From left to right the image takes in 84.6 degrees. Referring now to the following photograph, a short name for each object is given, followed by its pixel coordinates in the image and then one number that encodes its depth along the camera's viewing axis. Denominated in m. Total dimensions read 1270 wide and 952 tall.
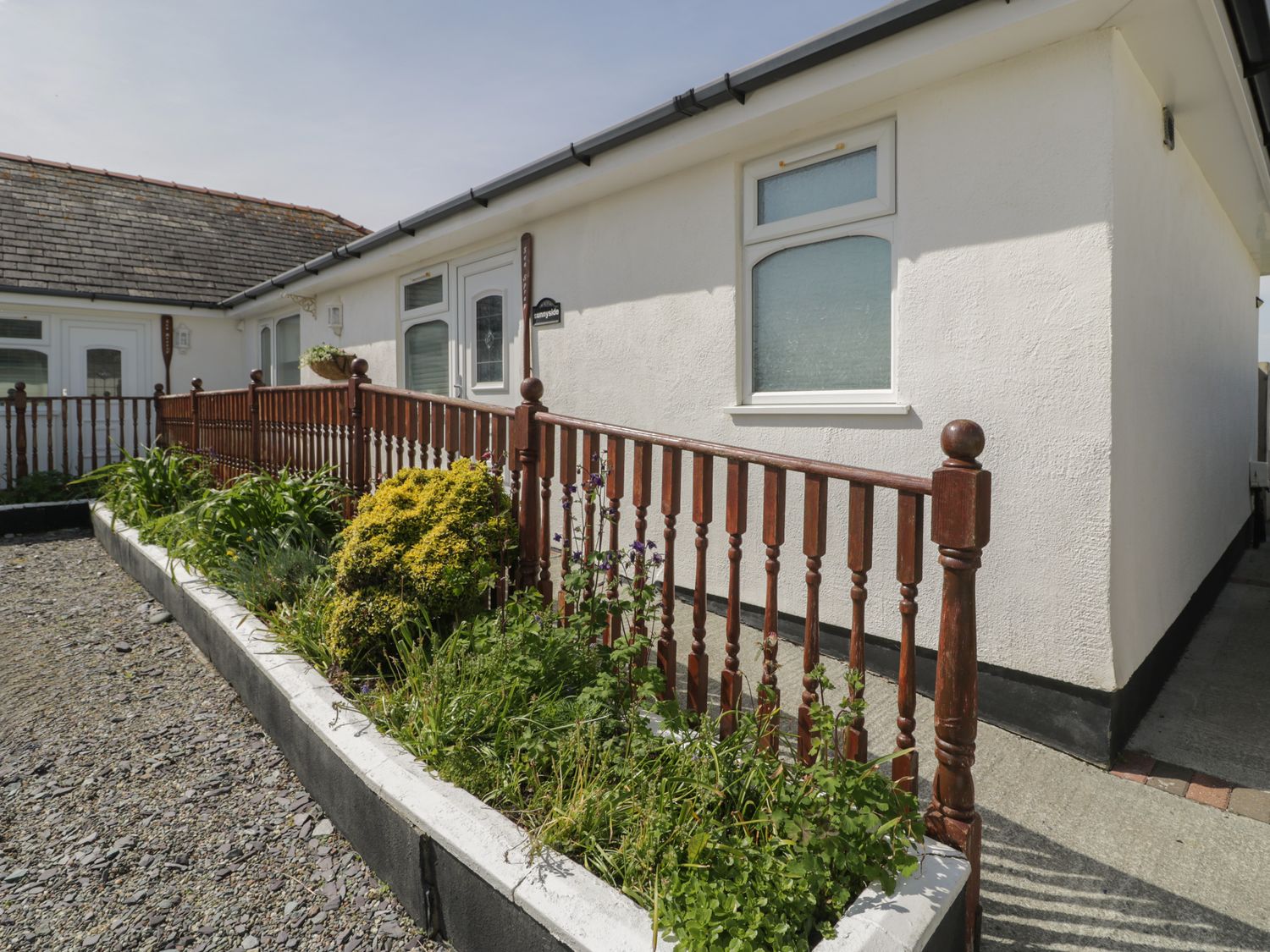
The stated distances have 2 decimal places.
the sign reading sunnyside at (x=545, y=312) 5.63
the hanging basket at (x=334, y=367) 7.89
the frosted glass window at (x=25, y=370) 9.90
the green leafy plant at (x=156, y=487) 6.05
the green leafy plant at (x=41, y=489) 8.20
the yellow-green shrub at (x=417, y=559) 2.86
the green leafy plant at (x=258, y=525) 4.06
